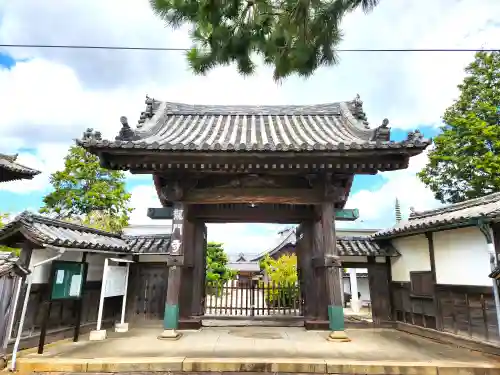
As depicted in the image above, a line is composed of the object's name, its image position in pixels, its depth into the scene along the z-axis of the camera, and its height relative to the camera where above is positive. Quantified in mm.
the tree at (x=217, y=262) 25203 +826
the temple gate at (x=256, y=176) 6586 +2312
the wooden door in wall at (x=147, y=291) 9062 -588
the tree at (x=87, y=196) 21422 +5173
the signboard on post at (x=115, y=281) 7438 -267
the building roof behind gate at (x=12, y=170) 9438 +3003
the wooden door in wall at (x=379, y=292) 9227 -509
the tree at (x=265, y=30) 3857 +3185
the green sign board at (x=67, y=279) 6180 -201
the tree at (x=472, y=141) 14492 +6594
